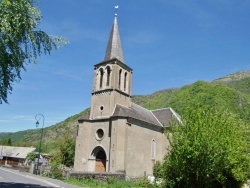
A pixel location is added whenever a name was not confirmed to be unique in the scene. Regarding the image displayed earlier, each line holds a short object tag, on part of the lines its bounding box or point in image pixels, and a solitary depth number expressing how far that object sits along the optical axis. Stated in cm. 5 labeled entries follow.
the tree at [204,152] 1470
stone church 2993
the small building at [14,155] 6906
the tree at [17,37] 977
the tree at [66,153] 4556
